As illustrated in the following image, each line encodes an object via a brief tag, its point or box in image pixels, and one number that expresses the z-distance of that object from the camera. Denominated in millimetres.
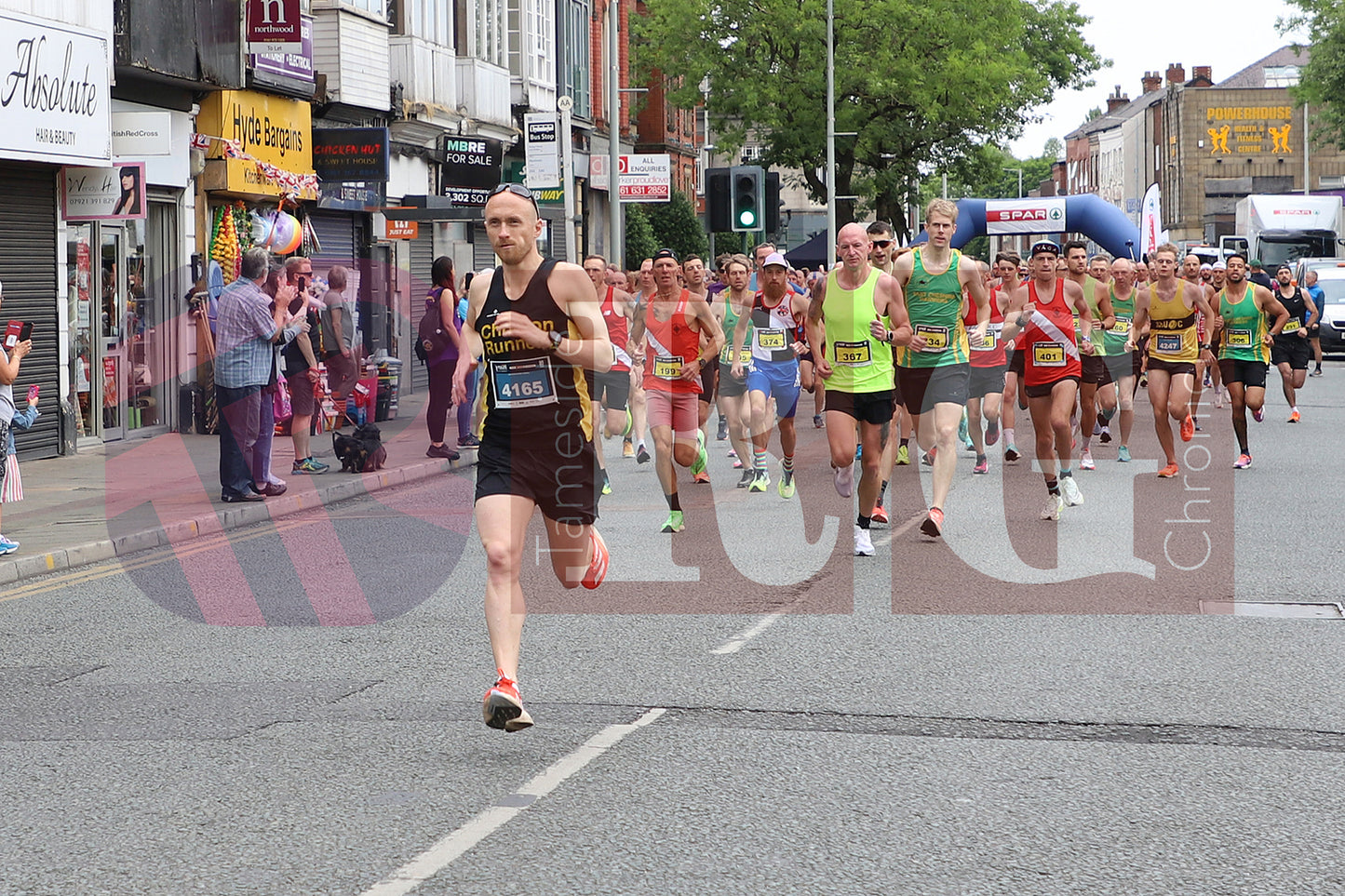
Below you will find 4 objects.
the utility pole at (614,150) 27422
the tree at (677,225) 47531
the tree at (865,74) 49250
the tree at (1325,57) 54312
